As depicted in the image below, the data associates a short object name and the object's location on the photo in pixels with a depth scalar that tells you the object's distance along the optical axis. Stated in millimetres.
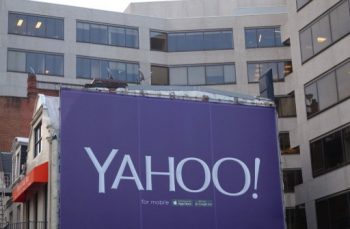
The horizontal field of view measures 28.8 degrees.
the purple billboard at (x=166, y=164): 28359
